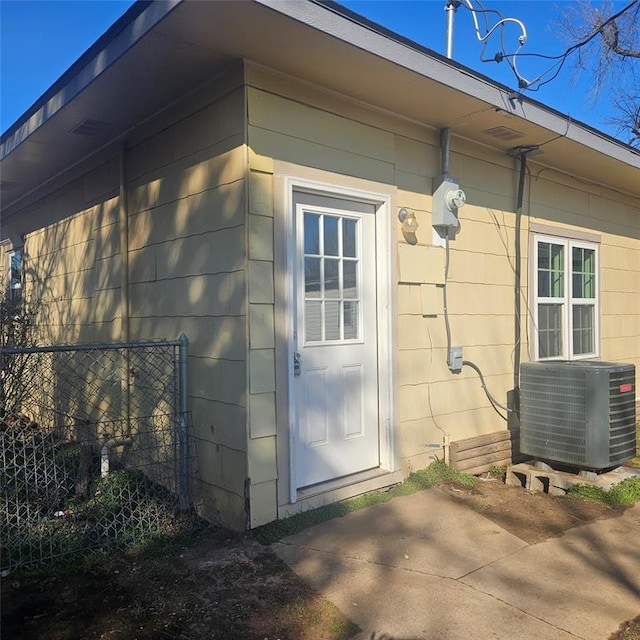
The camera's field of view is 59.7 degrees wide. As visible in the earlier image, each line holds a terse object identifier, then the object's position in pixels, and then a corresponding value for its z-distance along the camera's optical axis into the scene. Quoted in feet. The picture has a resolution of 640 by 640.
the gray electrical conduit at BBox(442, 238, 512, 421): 16.30
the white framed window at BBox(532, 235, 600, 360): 20.06
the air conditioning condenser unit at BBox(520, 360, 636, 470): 14.99
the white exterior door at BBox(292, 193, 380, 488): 12.92
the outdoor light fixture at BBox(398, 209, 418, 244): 15.02
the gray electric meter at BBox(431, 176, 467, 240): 15.74
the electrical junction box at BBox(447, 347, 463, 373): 16.37
